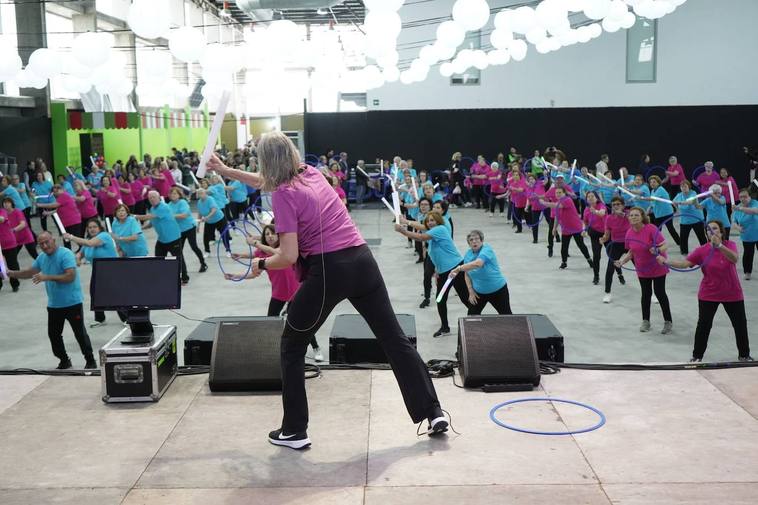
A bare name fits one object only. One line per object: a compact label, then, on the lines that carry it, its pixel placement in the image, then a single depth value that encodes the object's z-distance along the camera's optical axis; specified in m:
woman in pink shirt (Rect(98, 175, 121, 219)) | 18.52
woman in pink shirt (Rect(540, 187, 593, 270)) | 14.80
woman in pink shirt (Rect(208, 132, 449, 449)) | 4.38
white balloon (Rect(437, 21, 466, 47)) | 14.20
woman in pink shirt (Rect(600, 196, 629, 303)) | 12.29
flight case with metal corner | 5.41
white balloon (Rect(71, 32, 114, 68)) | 12.51
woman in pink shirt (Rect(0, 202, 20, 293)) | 13.59
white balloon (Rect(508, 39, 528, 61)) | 16.83
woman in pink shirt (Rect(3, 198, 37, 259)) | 13.95
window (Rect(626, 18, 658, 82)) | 29.39
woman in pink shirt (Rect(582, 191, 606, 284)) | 13.83
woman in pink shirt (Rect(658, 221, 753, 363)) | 8.23
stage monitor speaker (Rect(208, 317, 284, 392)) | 5.56
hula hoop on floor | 4.78
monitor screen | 5.64
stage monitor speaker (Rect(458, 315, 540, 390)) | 5.54
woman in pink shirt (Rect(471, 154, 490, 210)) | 25.42
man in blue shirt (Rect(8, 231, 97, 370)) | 8.34
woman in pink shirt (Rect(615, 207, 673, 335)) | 10.13
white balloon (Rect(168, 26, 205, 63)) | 12.26
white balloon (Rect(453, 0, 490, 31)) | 11.13
